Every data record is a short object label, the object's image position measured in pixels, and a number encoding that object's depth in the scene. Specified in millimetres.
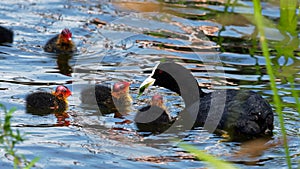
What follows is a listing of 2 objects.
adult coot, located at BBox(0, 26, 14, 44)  18891
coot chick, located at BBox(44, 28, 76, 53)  18828
